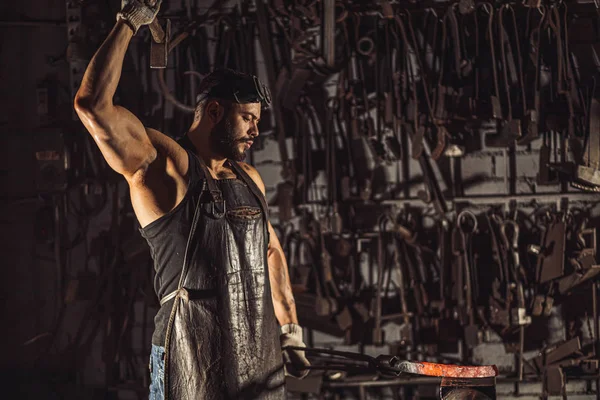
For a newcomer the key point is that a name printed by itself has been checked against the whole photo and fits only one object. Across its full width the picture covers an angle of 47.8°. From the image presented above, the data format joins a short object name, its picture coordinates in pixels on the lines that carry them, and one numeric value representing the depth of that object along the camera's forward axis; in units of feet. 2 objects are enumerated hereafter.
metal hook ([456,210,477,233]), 14.90
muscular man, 8.39
